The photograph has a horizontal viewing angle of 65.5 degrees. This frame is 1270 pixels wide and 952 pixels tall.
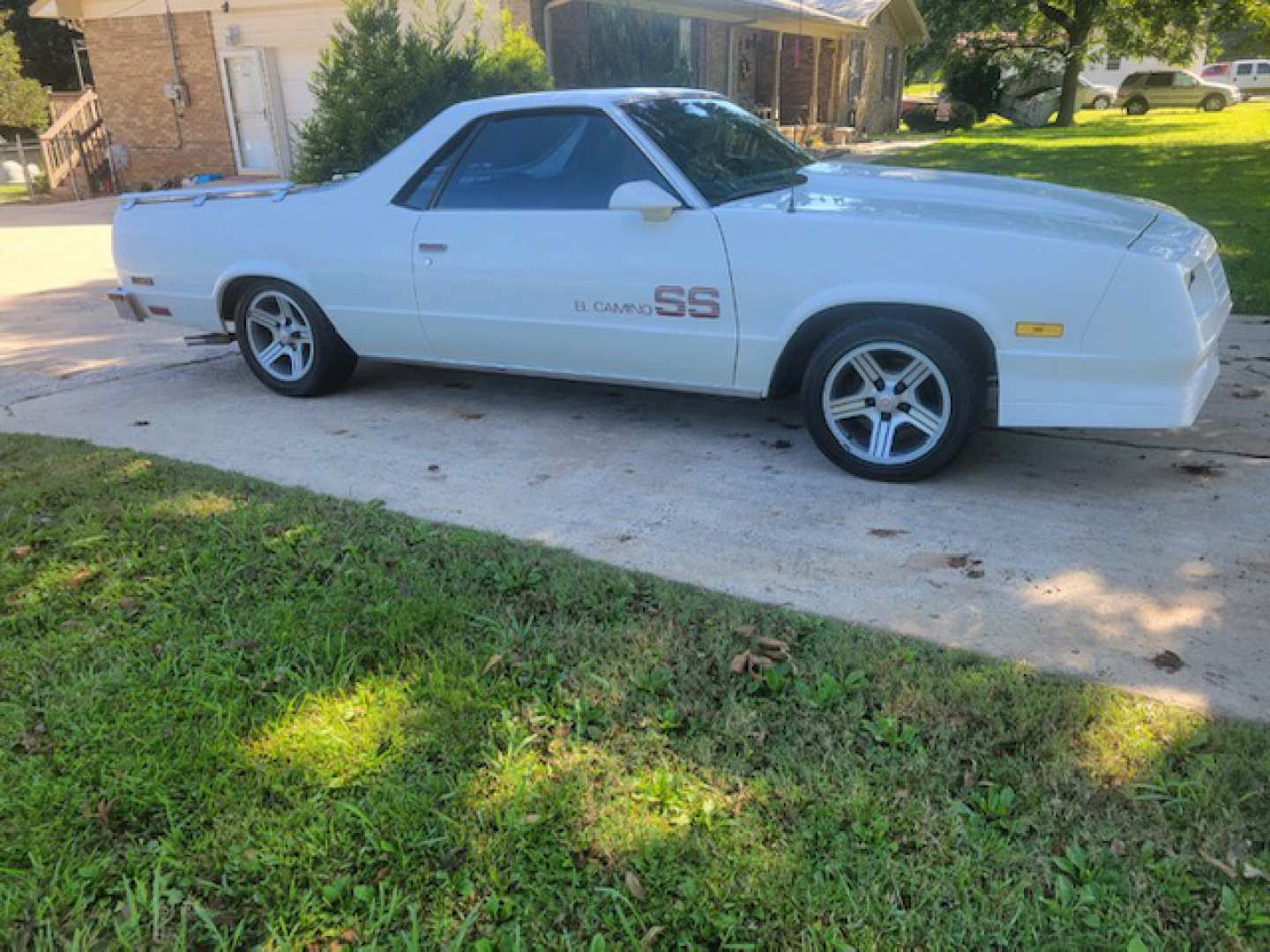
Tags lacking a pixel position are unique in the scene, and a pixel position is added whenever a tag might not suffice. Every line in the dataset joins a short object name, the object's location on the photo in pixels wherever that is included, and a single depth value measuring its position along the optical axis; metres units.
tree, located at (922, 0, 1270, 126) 31.73
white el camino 3.80
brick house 17.59
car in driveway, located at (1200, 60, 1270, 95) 49.84
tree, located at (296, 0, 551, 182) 10.12
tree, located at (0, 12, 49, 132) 25.97
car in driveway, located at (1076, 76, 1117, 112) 44.22
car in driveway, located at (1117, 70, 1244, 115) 39.72
